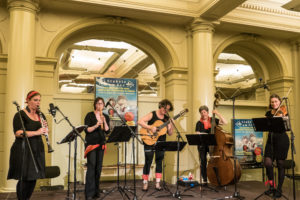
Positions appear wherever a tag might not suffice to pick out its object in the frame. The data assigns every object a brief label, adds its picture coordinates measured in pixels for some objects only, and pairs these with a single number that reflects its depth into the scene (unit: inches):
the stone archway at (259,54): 303.1
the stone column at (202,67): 261.6
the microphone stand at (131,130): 159.8
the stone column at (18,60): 212.1
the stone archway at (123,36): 251.3
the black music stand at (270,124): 152.1
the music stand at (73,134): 146.6
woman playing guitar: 194.1
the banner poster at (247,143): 290.7
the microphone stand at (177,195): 186.9
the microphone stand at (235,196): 182.7
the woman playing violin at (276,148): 173.9
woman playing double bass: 212.1
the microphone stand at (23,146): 126.8
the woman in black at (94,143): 168.1
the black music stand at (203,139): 179.6
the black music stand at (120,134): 160.1
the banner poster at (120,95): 251.7
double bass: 190.1
